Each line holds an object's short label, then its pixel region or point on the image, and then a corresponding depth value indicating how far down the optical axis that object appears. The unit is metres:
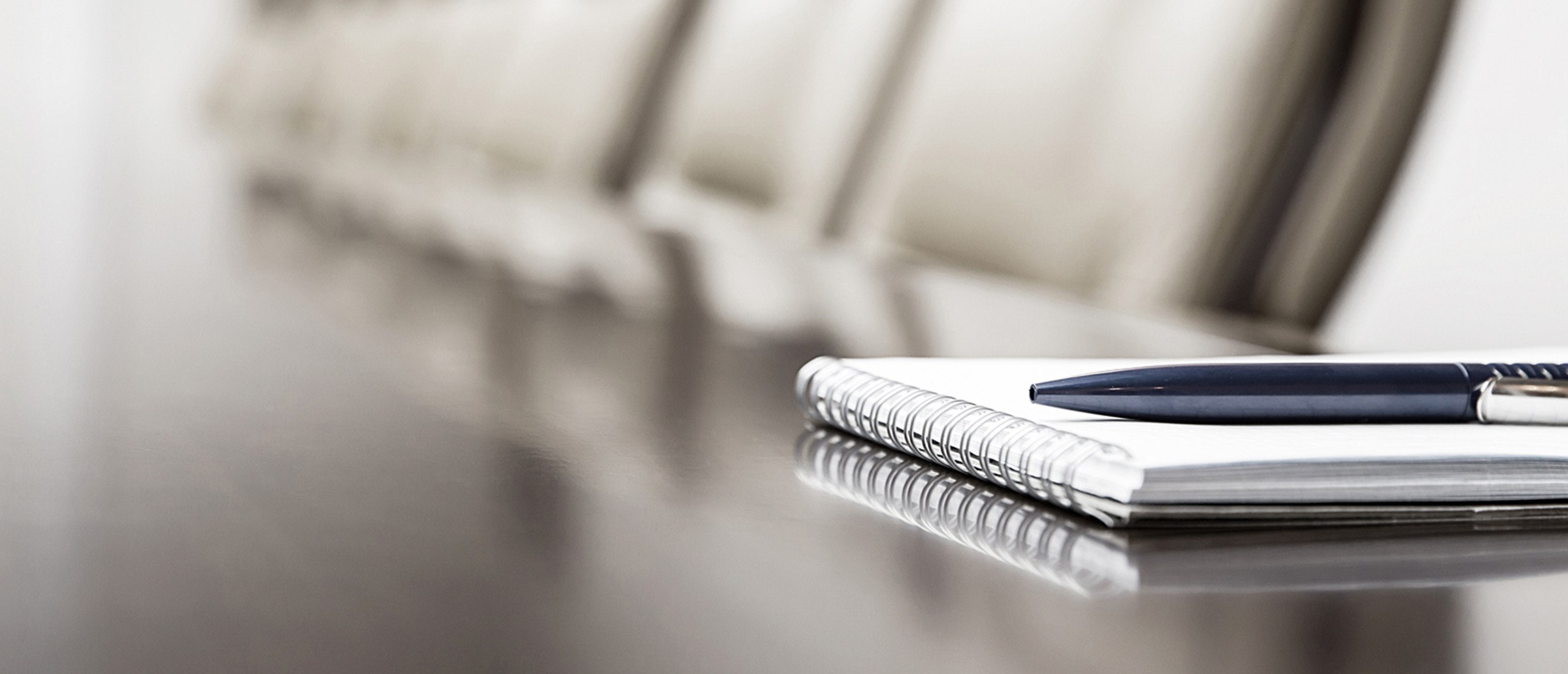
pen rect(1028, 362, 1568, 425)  0.47
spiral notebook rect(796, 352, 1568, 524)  0.44
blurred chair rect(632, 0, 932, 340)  1.75
